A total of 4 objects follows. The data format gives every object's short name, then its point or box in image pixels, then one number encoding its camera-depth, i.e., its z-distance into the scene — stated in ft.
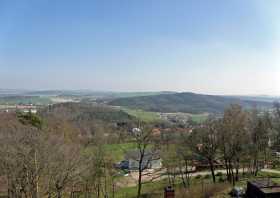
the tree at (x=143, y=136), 73.26
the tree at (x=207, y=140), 74.95
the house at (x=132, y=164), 134.82
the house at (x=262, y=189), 42.96
